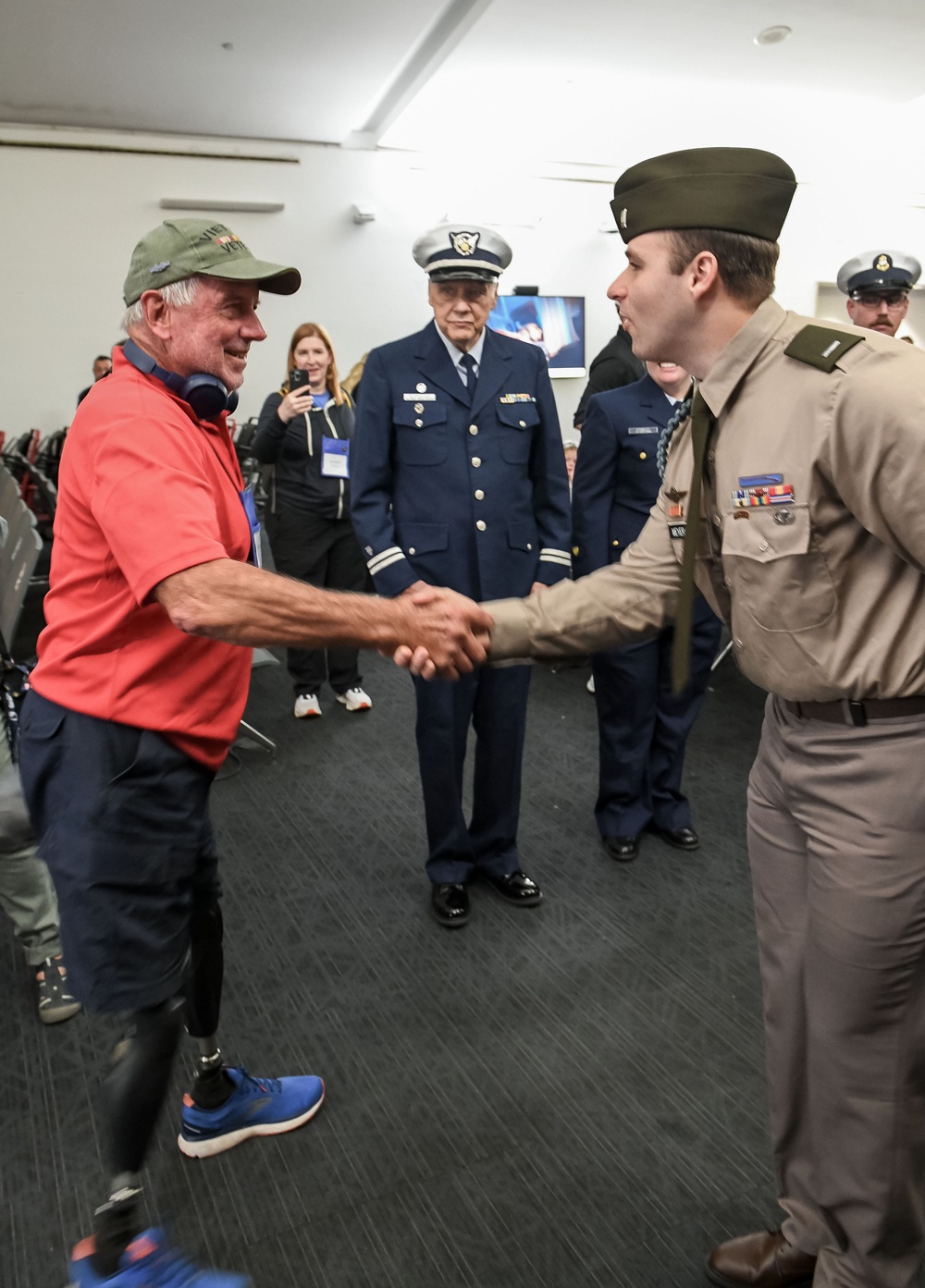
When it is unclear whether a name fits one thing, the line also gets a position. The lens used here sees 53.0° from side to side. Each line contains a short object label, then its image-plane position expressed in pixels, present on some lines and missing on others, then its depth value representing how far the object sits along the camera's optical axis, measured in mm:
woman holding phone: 4320
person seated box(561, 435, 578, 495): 5683
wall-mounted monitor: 9430
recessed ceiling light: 7031
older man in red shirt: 1281
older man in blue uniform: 2562
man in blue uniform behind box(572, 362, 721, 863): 2784
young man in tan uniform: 1160
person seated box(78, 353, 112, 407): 7447
